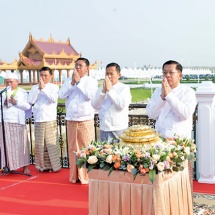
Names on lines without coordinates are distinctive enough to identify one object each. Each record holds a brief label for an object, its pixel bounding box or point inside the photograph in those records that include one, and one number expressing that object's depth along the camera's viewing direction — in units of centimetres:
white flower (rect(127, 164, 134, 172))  255
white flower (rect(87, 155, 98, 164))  269
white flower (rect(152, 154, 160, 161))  254
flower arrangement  254
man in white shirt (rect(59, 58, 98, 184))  470
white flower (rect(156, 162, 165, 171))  250
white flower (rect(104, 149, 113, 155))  270
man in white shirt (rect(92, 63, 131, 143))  397
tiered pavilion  4131
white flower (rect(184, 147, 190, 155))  279
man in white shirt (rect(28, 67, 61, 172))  534
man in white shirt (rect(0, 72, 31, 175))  542
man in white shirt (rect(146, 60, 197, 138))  323
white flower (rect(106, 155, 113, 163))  262
